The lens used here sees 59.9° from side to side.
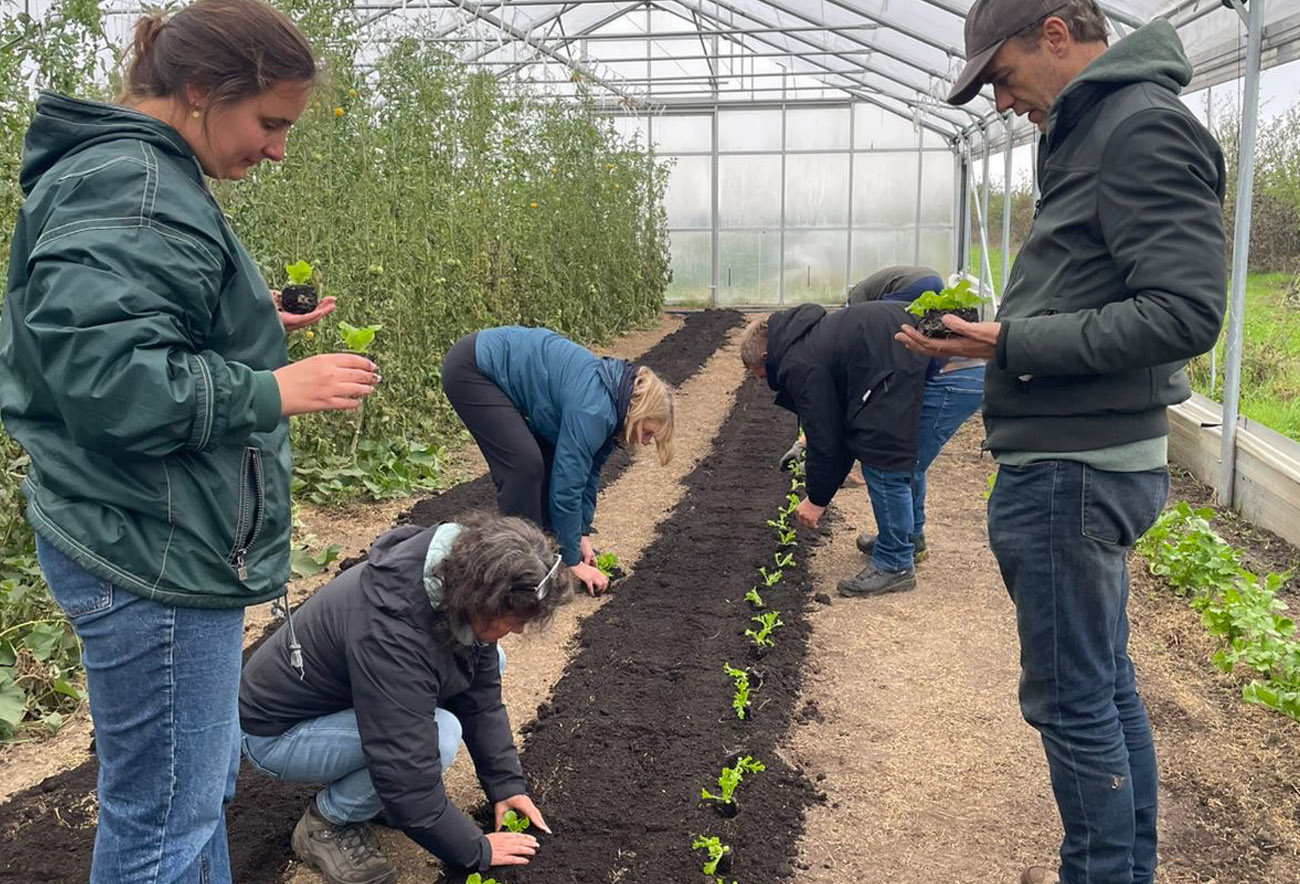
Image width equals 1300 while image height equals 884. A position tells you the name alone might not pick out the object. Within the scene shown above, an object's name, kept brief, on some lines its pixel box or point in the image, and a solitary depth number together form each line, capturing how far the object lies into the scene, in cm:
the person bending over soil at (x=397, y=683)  245
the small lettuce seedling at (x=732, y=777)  314
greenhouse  170
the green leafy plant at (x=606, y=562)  511
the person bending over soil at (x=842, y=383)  465
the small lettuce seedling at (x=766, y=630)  437
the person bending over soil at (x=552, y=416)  430
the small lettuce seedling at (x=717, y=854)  283
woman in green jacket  156
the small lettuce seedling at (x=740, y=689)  374
